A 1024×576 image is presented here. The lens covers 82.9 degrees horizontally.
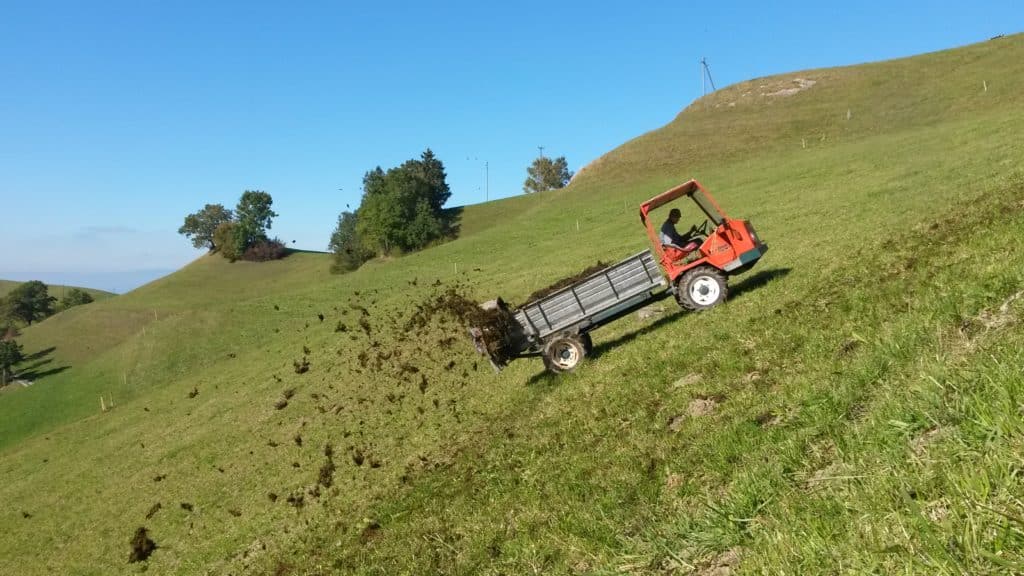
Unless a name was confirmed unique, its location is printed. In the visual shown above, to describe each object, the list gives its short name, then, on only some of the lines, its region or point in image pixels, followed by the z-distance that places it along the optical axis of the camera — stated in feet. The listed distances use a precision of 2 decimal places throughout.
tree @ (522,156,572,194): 485.56
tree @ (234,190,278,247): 390.42
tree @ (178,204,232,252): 418.31
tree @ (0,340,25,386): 210.59
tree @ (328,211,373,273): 305.12
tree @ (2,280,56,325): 358.43
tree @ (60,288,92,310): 418.51
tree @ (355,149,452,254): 286.05
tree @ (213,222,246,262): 366.43
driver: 46.26
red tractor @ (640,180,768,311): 44.83
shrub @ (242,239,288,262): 369.50
